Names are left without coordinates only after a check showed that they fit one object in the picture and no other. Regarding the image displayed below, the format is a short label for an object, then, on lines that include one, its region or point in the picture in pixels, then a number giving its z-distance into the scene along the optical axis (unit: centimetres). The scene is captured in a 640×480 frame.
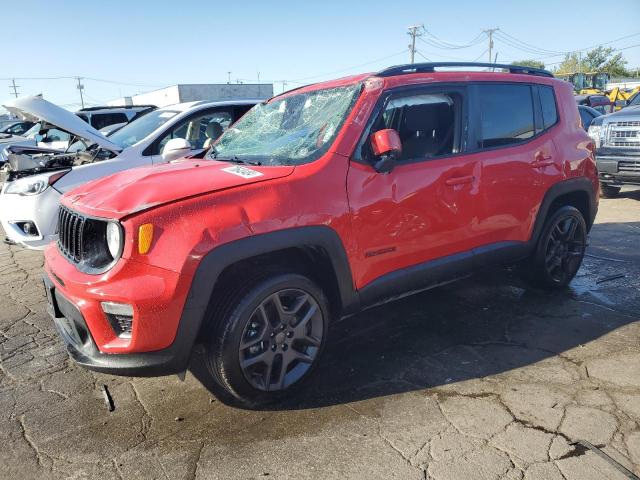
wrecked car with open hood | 478
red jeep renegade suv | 242
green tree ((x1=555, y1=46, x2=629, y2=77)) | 7638
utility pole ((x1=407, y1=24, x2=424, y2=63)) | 5766
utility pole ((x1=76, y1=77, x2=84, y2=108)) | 9246
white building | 3764
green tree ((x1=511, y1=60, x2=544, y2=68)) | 7015
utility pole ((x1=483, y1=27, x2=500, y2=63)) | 6044
